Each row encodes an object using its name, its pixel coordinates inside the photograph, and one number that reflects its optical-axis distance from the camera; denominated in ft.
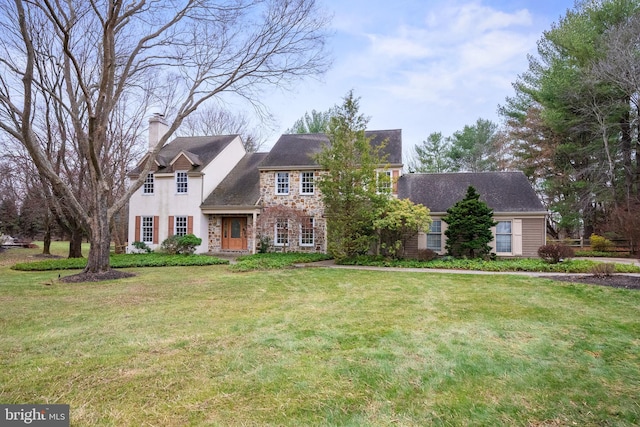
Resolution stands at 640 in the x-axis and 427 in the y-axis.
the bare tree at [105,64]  33.60
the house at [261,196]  57.52
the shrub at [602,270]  33.27
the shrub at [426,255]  49.18
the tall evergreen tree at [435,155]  108.58
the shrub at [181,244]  57.77
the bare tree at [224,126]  99.35
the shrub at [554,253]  42.42
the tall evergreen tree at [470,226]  47.85
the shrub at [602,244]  65.26
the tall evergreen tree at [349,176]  45.42
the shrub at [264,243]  60.13
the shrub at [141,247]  62.64
